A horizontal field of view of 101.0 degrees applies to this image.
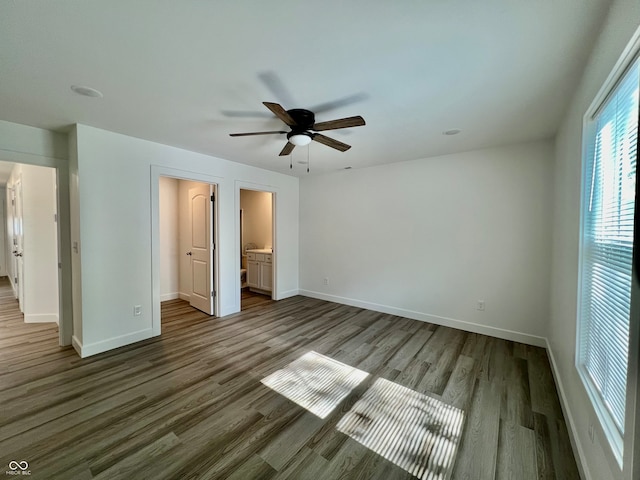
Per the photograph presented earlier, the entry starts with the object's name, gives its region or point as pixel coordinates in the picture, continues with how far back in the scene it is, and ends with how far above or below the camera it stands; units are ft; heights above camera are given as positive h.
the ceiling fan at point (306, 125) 6.76 +2.90
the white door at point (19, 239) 13.49 -0.58
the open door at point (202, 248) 13.66 -0.93
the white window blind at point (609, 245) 3.92 -0.20
